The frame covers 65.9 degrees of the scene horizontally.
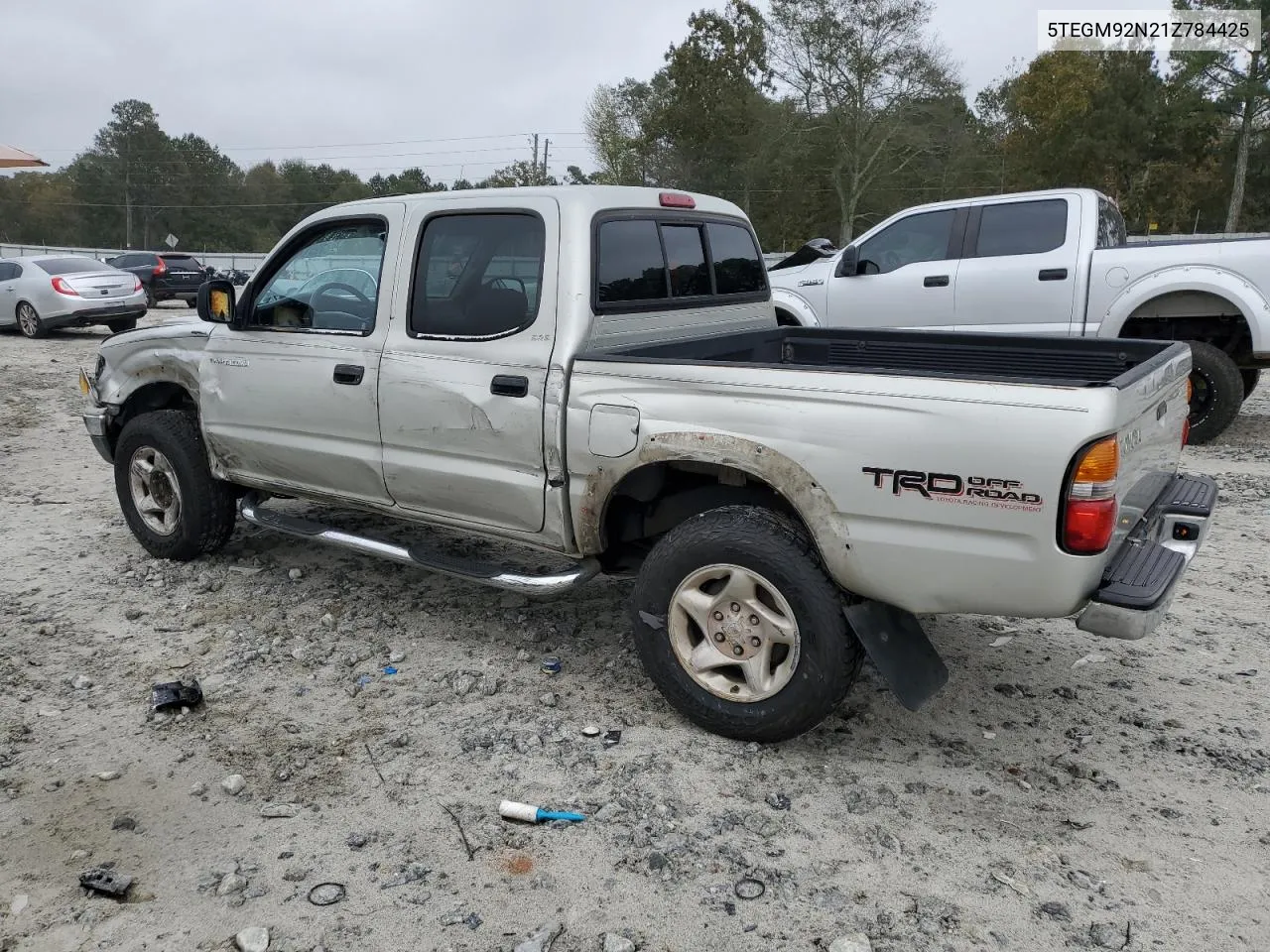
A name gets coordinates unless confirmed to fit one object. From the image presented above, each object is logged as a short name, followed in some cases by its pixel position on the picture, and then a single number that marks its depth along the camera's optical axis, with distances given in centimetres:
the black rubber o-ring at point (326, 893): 265
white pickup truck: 745
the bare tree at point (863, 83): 3784
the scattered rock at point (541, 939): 247
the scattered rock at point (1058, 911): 257
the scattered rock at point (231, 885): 269
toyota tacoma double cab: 282
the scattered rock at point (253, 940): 247
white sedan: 1579
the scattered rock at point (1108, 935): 247
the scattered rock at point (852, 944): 246
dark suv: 2239
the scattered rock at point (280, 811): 304
